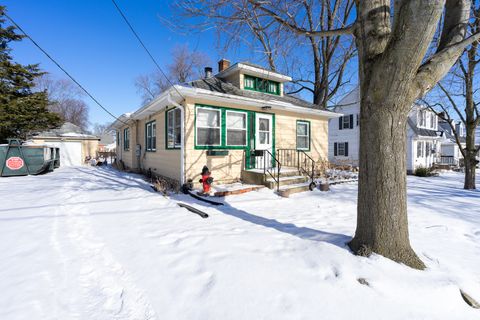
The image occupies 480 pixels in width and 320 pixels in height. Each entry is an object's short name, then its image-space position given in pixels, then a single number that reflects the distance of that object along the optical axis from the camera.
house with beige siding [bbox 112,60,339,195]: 7.30
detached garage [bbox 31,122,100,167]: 20.30
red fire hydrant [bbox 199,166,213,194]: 6.39
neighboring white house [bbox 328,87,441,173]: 16.92
